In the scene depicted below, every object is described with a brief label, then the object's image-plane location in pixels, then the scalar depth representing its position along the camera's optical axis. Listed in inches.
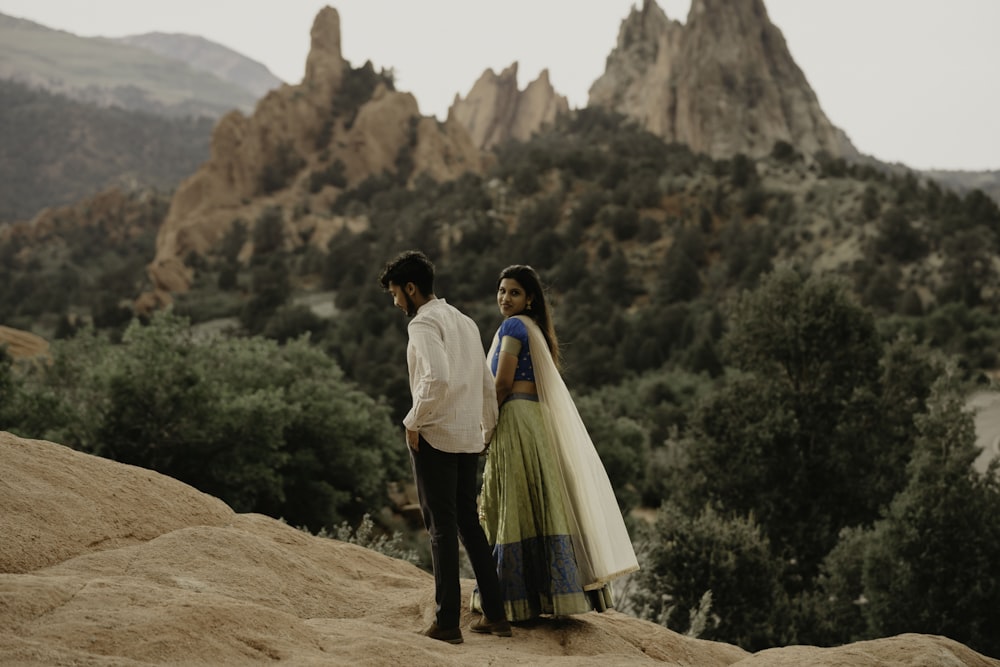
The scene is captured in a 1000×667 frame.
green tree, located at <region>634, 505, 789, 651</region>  554.6
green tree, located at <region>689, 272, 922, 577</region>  788.0
